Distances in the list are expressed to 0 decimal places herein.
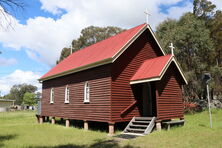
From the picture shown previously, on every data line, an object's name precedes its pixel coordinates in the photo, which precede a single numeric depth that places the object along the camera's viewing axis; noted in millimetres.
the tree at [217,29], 34344
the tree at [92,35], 50188
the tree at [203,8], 36094
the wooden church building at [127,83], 13938
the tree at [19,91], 127188
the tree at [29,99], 100062
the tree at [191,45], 25453
